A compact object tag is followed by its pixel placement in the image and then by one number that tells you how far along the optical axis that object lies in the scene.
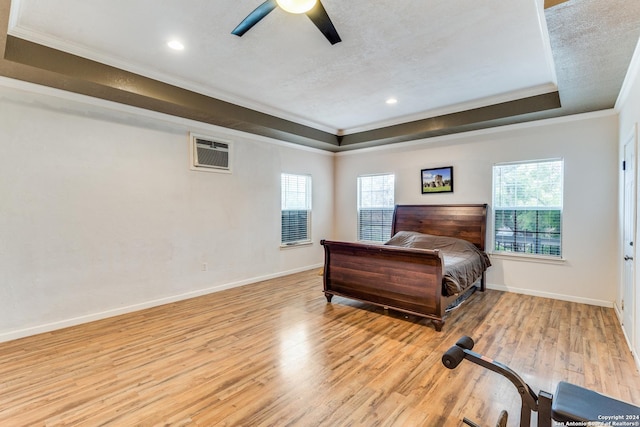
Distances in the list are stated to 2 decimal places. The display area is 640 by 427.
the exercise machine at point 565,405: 1.18
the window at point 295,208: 5.89
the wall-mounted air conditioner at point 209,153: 4.44
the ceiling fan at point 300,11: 1.98
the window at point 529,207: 4.32
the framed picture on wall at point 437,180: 5.23
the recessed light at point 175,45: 2.83
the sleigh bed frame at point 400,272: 3.25
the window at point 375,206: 6.11
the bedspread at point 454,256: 3.33
